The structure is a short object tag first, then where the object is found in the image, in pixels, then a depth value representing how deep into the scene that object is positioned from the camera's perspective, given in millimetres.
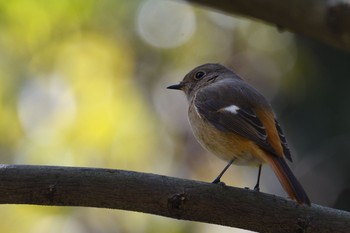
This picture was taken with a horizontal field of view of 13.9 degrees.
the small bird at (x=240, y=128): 8016
